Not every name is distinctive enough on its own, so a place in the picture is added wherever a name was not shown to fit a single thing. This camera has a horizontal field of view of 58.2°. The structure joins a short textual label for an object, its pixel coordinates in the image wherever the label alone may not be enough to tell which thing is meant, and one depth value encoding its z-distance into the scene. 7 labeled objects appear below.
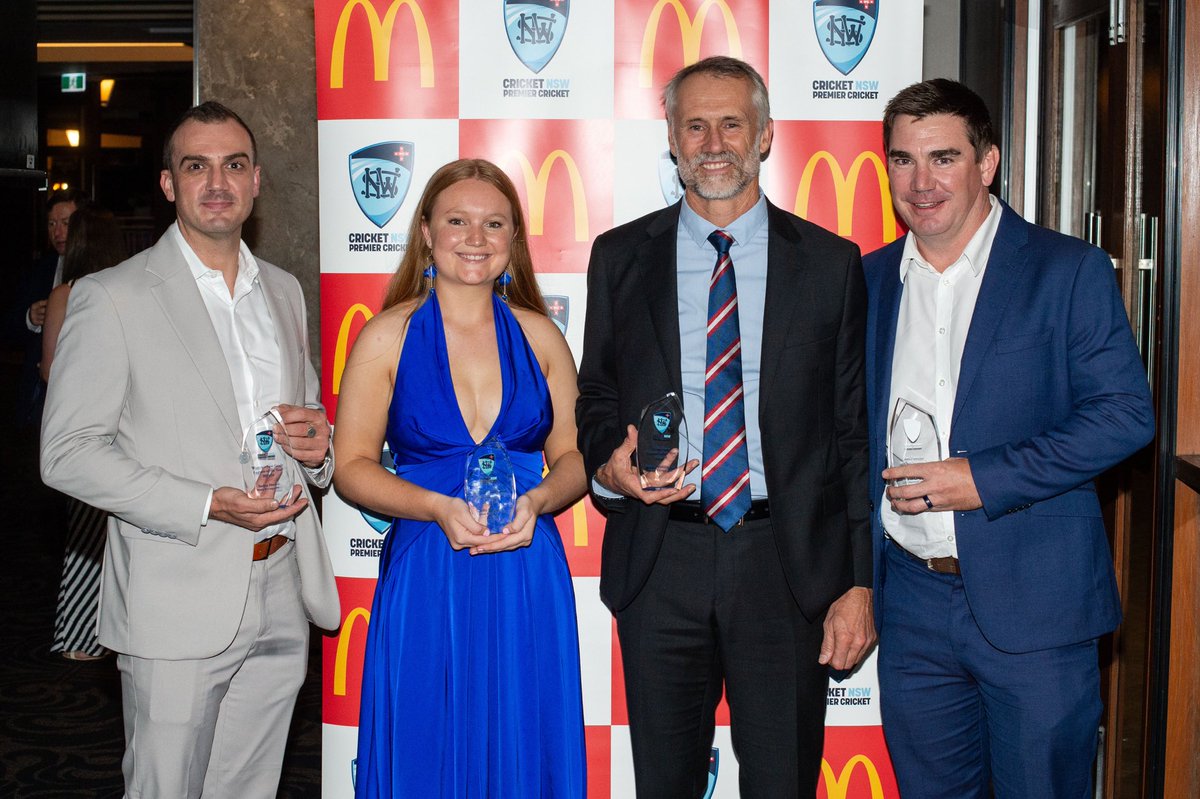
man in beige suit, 2.38
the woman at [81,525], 4.76
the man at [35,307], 5.26
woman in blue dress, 2.55
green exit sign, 14.41
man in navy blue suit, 2.32
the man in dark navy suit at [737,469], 2.47
